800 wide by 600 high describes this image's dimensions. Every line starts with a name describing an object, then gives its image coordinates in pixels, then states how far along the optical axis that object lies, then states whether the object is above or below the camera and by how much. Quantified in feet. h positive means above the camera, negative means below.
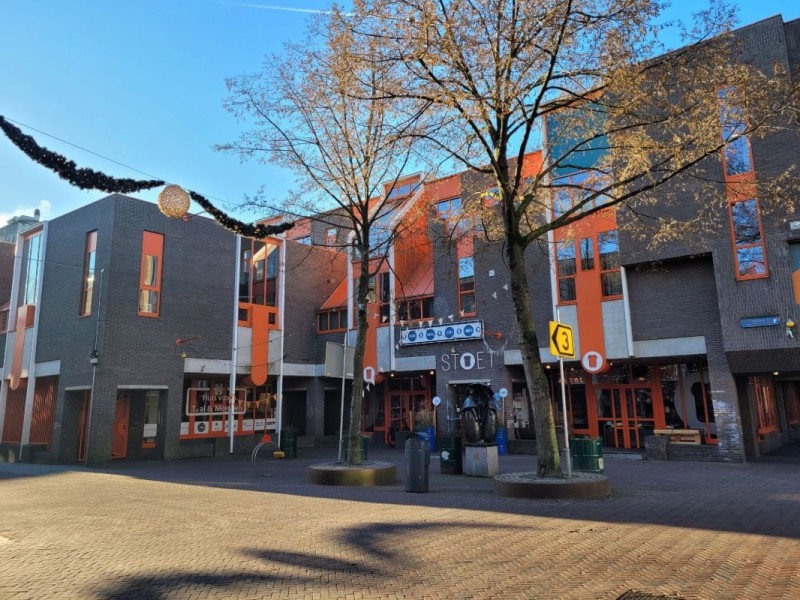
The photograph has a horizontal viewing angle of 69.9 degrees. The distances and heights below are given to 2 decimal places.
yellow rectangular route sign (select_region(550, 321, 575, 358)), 34.49 +4.03
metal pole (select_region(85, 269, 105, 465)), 60.60 +8.92
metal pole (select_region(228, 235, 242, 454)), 75.20 +10.15
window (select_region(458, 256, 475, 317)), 76.13 +16.27
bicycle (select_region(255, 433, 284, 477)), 53.62 -4.90
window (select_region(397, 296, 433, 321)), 80.18 +14.09
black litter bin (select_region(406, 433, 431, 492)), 36.40 -3.49
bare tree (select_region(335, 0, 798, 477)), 32.45 +18.96
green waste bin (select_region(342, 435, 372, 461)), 58.75 -3.43
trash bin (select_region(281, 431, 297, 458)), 67.82 -3.69
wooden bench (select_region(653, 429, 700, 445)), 60.80 -3.10
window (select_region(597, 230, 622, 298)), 63.77 +15.84
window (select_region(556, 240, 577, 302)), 67.41 +15.76
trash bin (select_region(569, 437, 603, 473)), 44.68 -3.66
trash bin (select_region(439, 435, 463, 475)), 46.70 -3.68
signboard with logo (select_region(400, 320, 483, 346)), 73.97 +10.10
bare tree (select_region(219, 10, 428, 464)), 44.39 +20.71
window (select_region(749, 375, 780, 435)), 67.26 +0.21
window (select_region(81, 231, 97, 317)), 65.84 +16.33
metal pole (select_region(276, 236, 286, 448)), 81.97 +13.52
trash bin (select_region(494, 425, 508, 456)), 69.00 -3.81
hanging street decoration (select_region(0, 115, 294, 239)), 29.04 +13.85
